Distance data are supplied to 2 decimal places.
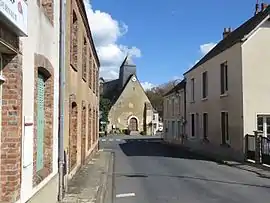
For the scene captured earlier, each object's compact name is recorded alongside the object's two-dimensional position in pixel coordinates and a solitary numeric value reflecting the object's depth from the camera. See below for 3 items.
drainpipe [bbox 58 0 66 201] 10.58
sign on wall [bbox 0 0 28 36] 5.10
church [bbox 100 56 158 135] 81.81
